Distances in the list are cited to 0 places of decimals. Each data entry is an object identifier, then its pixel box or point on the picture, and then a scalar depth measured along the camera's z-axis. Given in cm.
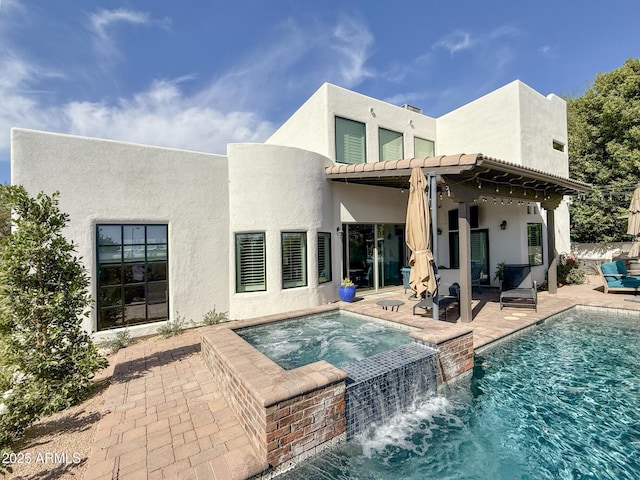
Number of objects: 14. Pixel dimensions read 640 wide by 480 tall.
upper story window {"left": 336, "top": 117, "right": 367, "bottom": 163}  1249
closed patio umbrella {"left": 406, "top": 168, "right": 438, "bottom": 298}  717
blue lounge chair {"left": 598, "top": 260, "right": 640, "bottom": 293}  1113
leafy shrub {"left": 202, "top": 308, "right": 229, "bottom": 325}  888
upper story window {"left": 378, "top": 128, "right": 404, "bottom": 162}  1375
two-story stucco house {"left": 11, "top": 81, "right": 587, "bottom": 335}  766
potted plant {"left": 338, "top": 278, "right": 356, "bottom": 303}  1081
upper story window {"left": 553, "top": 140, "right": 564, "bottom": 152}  1537
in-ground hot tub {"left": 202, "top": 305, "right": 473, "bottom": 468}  329
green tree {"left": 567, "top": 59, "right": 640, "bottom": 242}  1803
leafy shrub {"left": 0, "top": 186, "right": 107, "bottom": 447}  437
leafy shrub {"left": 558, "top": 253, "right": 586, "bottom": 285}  1428
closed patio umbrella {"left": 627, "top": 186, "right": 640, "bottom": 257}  1051
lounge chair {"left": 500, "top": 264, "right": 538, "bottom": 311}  983
